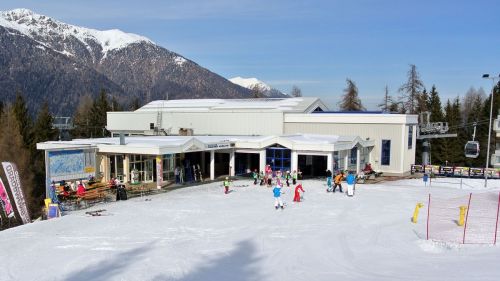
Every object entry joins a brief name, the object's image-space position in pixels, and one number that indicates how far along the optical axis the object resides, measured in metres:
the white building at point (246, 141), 28.78
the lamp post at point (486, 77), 29.05
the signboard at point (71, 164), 25.14
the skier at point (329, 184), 25.02
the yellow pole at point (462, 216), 16.74
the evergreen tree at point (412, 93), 60.22
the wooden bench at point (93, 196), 22.17
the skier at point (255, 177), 28.40
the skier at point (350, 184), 23.22
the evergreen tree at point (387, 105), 66.50
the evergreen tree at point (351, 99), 72.62
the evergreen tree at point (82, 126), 62.97
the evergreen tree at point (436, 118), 57.69
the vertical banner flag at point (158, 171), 26.45
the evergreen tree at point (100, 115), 63.97
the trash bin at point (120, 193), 22.59
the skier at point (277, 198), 19.67
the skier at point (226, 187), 24.47
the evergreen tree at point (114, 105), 74.38
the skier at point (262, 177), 27.98
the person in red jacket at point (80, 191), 22.49
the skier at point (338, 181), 24.71
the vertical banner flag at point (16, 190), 20.69
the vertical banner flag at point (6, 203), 20.55
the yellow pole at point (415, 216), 17.19
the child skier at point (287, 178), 27.24
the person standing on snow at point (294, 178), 28.20
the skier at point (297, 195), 21.78
